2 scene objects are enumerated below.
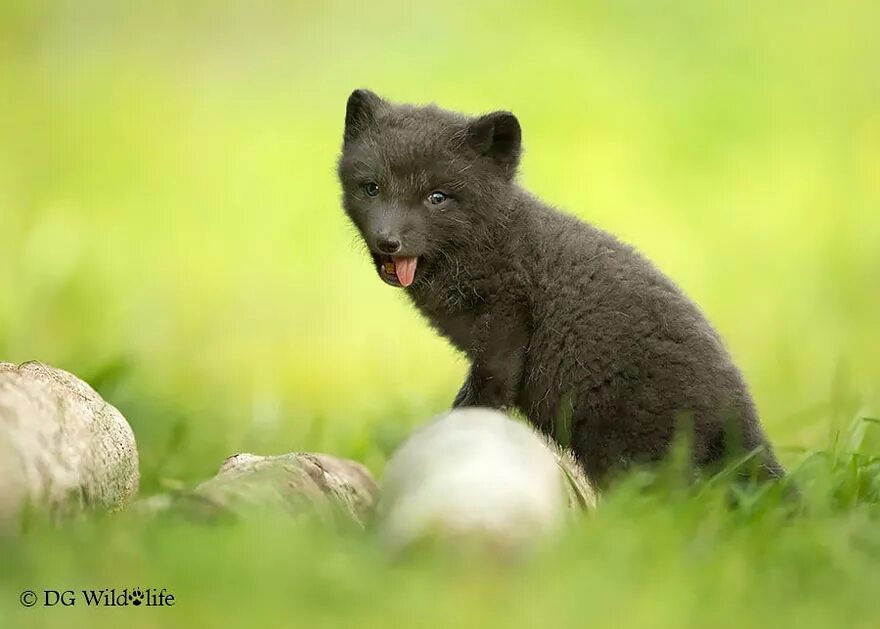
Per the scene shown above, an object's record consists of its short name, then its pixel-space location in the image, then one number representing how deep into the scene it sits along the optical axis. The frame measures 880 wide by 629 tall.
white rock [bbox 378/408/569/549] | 7.77
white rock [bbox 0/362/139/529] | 8.48
